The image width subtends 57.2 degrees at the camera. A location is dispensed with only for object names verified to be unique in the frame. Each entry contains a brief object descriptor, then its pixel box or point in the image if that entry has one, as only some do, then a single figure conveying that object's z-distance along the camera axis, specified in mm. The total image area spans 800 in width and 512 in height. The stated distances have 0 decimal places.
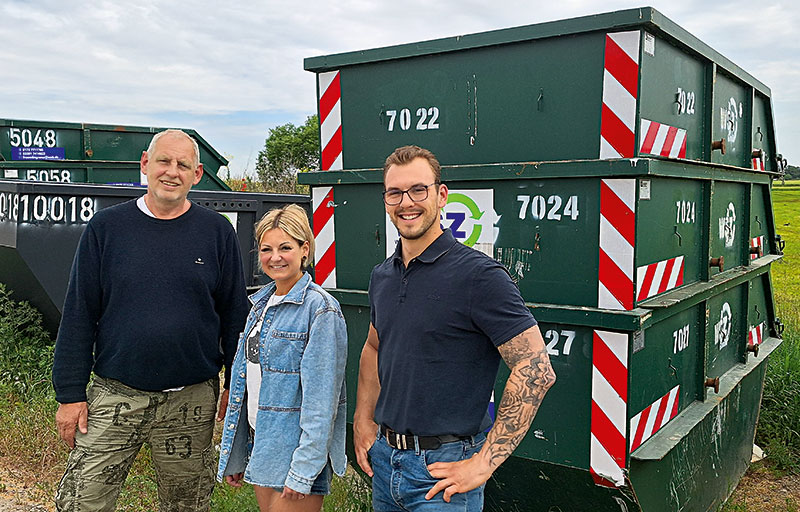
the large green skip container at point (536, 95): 2867
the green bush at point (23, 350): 5723
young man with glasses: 2160
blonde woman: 2615
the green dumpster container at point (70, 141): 8344
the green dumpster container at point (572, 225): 2896
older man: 2997
